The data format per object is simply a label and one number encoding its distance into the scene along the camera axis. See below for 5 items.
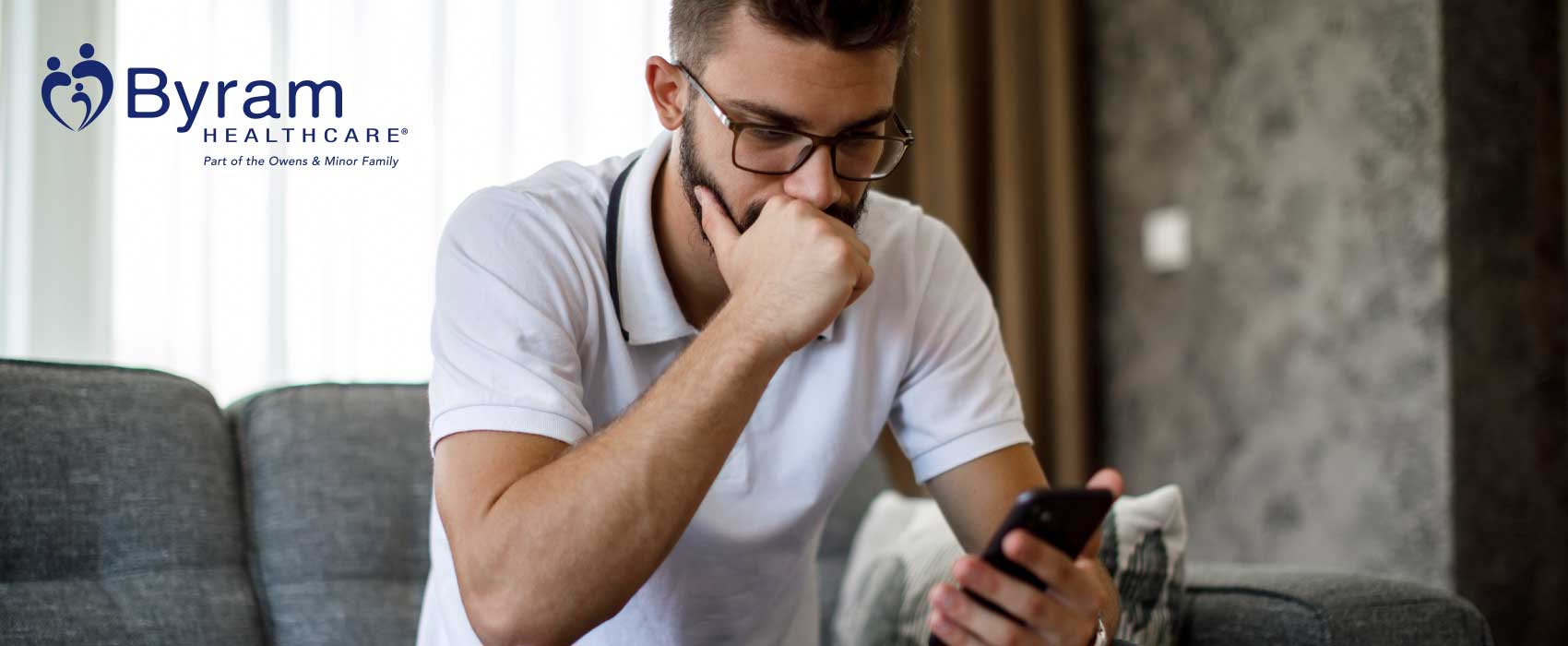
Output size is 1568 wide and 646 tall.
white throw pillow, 1.67
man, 1.11
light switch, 3.29
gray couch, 1.58
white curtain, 2.46
